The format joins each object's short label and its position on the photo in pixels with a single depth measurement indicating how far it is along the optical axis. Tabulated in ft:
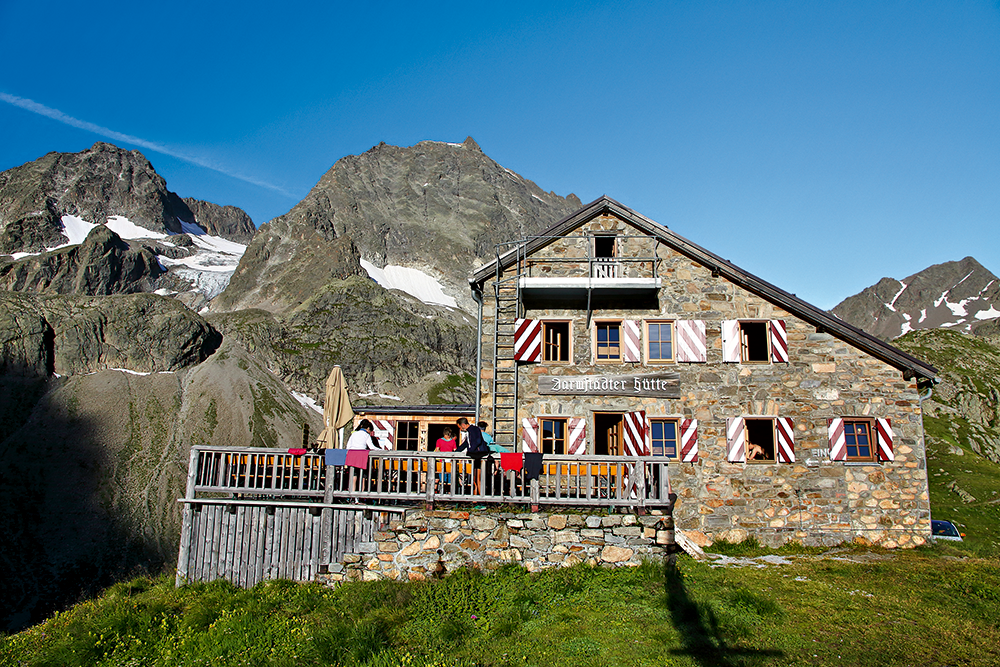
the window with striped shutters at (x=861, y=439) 53.47
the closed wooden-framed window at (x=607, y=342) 57.93
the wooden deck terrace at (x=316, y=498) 38.34
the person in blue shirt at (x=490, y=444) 40.53
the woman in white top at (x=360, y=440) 42.19
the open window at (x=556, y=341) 58.34
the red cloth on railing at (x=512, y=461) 38.06
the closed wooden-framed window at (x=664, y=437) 55.26
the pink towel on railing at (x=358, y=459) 40.68
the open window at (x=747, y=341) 55.93
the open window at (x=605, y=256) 58.49
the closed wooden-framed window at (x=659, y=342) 57.52
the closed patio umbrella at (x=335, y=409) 43.39
